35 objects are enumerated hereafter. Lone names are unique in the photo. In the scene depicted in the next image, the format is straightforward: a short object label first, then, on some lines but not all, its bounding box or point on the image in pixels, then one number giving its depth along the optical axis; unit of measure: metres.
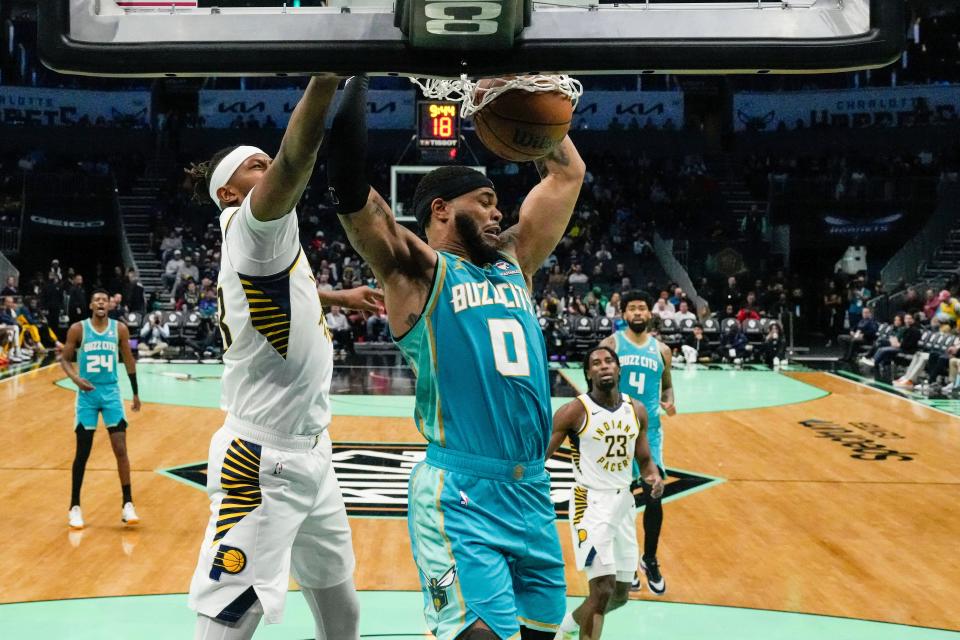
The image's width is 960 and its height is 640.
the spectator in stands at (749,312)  21.45
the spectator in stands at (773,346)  20.58
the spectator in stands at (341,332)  20.59
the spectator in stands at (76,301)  21.90
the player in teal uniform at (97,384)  7.77
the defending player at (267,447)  3.56
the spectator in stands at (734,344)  20.69
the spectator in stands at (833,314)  24.52
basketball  3.31
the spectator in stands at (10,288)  21.27
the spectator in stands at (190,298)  21.64
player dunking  3.08
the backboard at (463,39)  2.38
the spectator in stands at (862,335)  21.05
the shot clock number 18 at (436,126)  17.62
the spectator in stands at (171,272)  24.78
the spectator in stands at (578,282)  23.86
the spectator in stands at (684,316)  21.17
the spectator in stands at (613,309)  21.14
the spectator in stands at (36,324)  20.69
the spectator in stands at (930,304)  21.31
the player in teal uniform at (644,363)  7.26
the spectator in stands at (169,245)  26.08
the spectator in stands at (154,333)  20.69
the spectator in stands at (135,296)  23.00
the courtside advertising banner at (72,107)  30.34
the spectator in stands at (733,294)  23.82
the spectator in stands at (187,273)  23.34
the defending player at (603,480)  5.29
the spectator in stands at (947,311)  18.05
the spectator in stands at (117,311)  19.60
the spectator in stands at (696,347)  20.59
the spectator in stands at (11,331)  19.09
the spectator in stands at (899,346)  17.92
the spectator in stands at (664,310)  21.26
